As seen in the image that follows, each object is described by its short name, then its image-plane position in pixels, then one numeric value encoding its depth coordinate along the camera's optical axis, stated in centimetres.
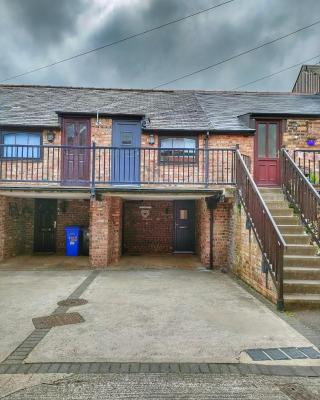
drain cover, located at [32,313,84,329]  486
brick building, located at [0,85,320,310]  941
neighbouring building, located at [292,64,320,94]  1514
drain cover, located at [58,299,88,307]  602
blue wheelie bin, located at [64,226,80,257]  1225
